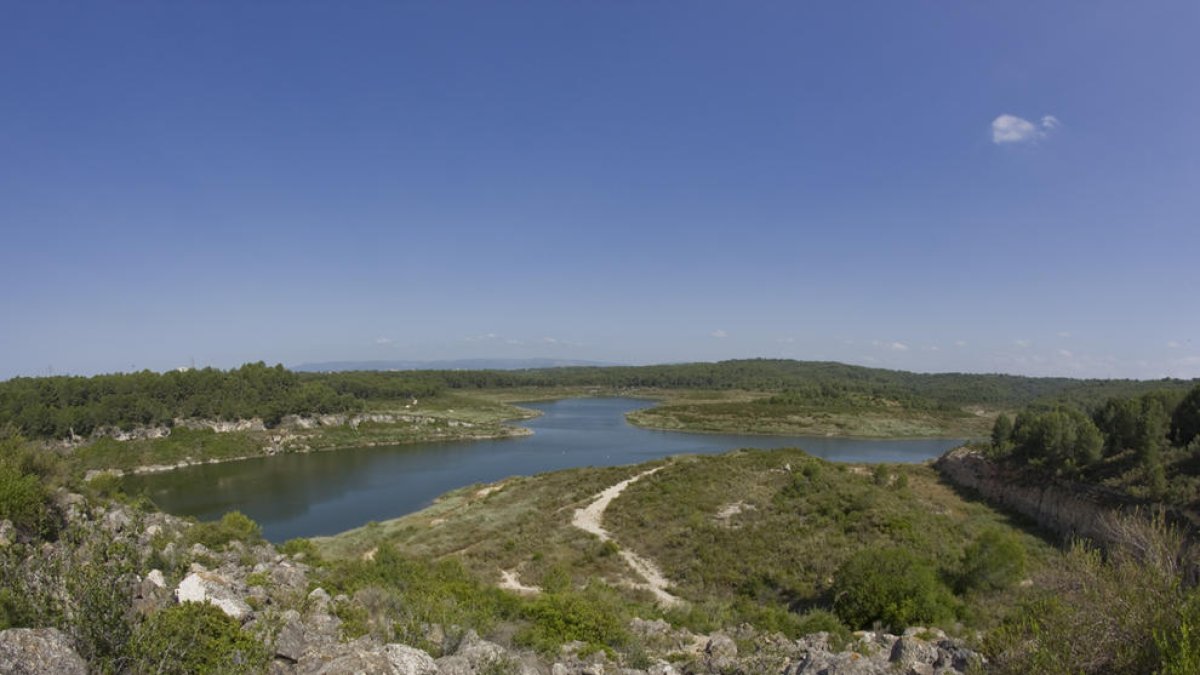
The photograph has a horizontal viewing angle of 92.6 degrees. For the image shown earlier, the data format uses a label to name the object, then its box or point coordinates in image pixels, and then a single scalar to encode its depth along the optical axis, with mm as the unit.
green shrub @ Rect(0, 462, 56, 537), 15305
